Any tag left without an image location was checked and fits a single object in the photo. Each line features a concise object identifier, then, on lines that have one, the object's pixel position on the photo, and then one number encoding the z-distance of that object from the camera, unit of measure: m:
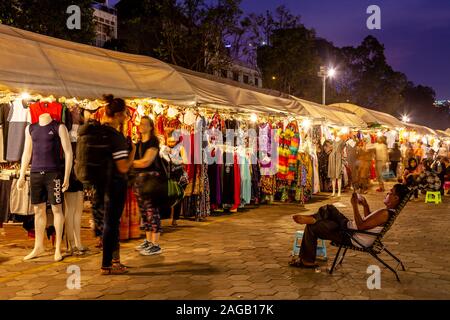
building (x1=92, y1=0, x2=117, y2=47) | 36.31
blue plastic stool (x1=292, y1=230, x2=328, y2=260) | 6.24
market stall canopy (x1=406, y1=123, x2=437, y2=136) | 25.53
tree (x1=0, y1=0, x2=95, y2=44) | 19.15
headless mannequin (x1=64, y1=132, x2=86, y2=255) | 6.32
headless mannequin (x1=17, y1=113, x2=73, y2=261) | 5.96
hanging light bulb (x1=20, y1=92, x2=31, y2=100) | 6.66
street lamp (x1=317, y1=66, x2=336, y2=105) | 25.67
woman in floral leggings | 5.89
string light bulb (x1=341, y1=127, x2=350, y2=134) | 16.52
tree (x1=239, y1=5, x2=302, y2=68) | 26.83
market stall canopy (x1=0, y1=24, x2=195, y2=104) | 6.21
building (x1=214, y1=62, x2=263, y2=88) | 44.73
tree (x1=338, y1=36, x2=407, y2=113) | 48.72
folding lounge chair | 5.43
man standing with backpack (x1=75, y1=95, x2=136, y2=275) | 5.09
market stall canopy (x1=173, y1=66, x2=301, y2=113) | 9.29
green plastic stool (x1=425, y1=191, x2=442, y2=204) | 13.29
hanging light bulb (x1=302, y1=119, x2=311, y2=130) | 12.97
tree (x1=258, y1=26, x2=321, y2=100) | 31.22
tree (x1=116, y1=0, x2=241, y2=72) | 23.58
